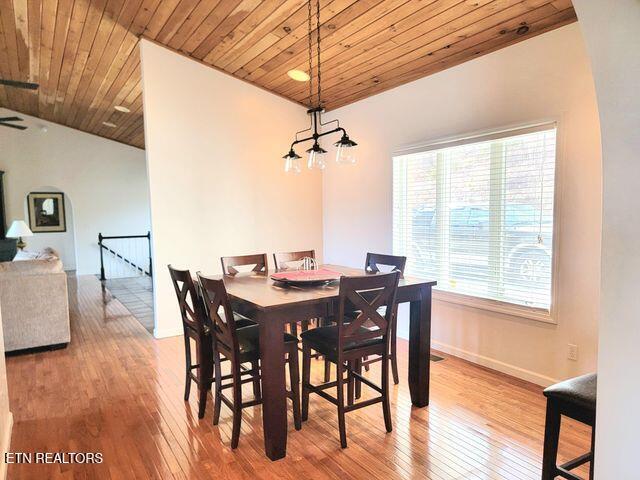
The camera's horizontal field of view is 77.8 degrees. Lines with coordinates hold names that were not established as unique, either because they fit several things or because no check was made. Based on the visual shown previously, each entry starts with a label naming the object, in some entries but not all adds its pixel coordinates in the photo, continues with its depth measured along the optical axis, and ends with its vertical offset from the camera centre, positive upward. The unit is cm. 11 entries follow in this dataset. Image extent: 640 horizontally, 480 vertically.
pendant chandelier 267 +46
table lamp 633 -15
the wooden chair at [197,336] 253 -79
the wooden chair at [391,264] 304 -42
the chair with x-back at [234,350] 221 -78
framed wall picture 869 +19
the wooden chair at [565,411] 157 -80
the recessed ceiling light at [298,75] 427 +156
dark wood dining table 211 -60
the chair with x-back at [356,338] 221 -72
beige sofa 371 -80
